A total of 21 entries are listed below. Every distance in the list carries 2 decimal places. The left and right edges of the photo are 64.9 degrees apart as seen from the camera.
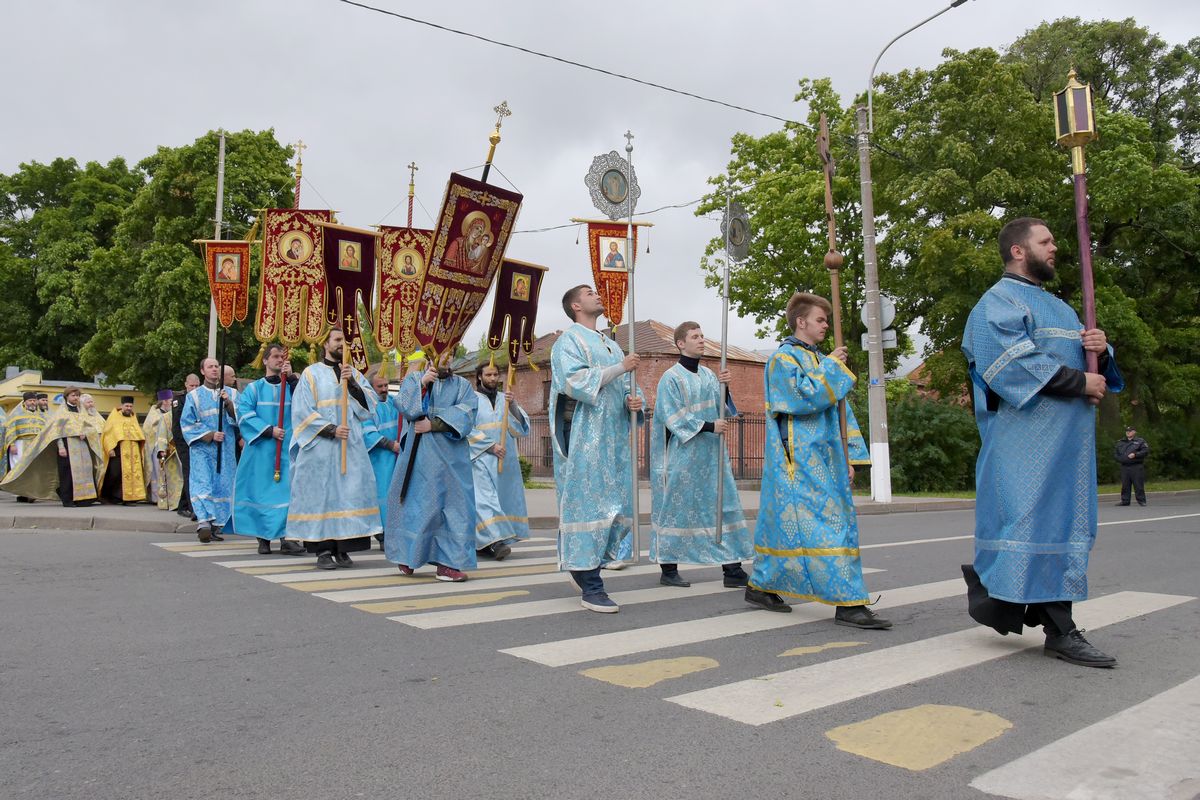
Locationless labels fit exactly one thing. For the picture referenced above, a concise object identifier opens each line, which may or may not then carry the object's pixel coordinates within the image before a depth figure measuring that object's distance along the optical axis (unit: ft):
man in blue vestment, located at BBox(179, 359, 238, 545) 34.12
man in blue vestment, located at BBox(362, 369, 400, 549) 32.04
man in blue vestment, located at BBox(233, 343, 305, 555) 30.27
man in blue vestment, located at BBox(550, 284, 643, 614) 19.07
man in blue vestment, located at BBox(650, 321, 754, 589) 22.29
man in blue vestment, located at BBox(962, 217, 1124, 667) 14.19
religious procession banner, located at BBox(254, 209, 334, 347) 34.06
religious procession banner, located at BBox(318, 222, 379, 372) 31.71
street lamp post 53.98
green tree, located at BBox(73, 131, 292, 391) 91.20
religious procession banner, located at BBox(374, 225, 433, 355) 31.45
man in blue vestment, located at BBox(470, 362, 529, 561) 29.84
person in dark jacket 63.67
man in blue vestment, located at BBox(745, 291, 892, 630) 17.17
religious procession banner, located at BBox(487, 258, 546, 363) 32.86
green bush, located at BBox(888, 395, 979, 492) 69.41
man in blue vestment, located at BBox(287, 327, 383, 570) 25.81
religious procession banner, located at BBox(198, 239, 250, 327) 38.40
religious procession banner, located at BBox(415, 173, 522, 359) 23.43
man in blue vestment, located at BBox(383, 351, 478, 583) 23.24
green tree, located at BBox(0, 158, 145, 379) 115.14
